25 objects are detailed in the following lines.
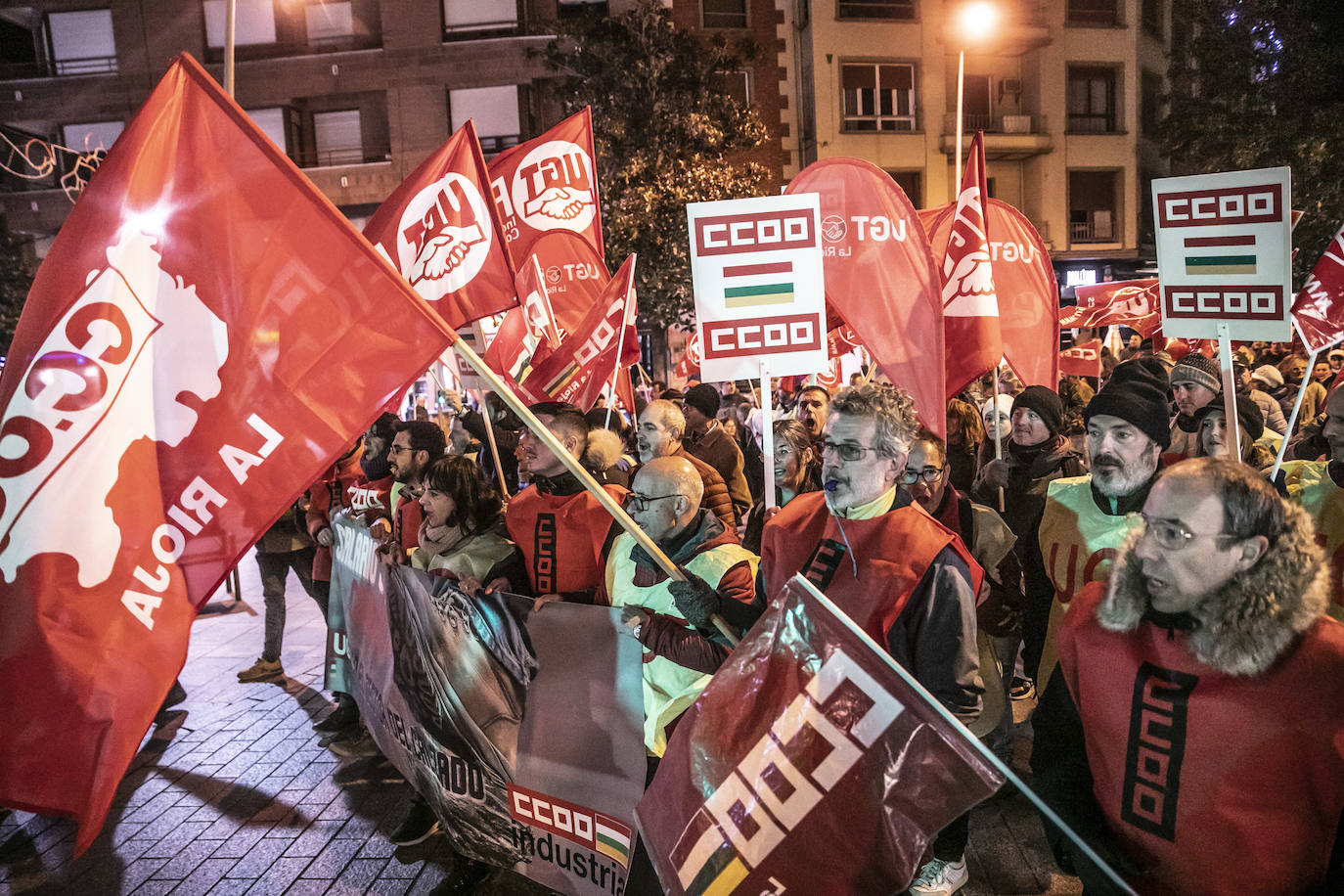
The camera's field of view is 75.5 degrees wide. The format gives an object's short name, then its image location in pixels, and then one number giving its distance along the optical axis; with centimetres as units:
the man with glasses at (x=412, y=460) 469
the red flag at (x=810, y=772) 185
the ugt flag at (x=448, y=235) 462
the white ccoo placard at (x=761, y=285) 400
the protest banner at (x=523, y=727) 319
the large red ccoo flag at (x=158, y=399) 213
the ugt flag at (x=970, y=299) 516
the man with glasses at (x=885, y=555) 262
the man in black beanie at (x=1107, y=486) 324
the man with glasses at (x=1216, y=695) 173
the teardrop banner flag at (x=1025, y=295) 603
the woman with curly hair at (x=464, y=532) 406
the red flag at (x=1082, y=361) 1065
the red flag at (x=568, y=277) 736
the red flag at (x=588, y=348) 620
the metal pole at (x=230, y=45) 306
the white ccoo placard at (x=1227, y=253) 411
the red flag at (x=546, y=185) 654
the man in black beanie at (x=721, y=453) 638
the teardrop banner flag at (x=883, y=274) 473
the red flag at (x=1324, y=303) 474
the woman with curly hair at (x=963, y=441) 601
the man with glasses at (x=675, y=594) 289
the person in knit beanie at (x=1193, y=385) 553
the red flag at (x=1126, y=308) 1159
